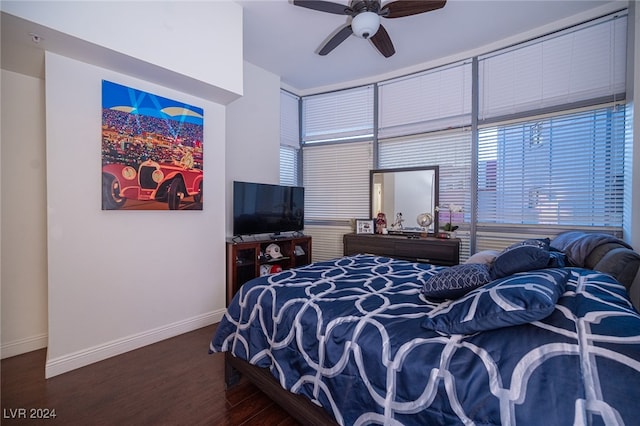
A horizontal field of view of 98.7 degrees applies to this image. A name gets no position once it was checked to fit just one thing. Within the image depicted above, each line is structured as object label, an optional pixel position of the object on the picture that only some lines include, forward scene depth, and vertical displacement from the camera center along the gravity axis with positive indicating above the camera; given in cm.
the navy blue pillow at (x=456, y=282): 139 -37
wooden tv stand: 310 -61
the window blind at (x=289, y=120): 430 +142
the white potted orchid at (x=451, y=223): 336 -17
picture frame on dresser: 388 -24
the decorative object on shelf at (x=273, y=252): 355 -56
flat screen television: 324 +0
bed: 84 -53
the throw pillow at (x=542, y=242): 201 -24
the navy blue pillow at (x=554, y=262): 155 -30
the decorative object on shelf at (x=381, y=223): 387 -19
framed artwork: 221 +50
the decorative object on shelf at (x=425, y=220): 357 -13
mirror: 362 +21
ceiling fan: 215 +161
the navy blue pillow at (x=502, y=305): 100 -36
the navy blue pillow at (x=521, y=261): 146 -27
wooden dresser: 315 -47
